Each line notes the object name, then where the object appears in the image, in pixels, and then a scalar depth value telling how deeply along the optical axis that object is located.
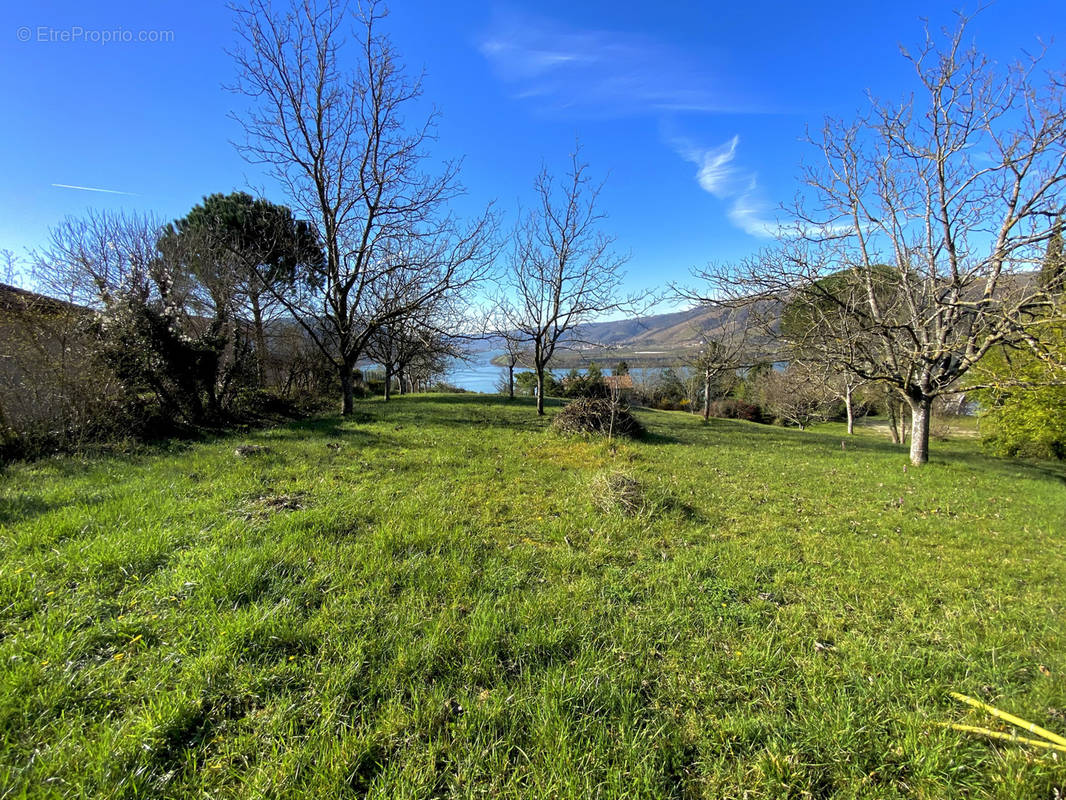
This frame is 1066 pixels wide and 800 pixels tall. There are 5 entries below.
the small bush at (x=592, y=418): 10.84
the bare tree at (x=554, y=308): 14.41
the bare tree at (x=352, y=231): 11.29
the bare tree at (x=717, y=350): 10.61
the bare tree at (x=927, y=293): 7.95
